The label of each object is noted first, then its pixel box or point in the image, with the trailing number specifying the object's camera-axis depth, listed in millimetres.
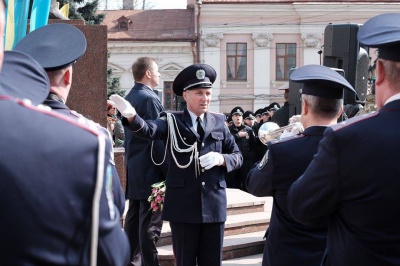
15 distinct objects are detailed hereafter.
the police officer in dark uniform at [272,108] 17431
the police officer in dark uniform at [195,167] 5375
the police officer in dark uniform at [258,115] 18681
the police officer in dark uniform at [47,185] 1876
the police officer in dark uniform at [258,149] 14414
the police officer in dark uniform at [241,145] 14328
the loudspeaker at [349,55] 6586
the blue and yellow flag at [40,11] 7199
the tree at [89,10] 24167
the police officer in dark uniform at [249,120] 17219
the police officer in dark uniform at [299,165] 3803
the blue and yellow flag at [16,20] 6834
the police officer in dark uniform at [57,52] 2926
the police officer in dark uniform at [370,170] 2854
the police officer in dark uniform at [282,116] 9445
